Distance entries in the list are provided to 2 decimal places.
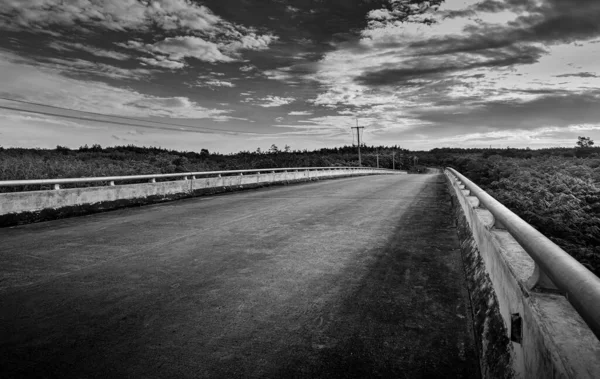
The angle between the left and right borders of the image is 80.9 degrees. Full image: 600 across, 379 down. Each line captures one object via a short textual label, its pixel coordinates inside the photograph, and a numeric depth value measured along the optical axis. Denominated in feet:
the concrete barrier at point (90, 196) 29.64
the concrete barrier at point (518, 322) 5.08
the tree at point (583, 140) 249.34
